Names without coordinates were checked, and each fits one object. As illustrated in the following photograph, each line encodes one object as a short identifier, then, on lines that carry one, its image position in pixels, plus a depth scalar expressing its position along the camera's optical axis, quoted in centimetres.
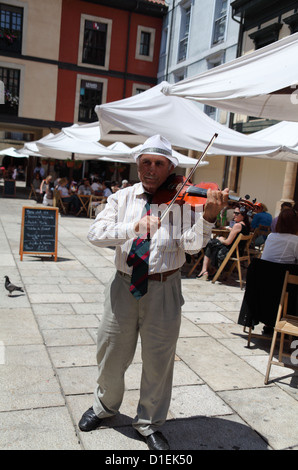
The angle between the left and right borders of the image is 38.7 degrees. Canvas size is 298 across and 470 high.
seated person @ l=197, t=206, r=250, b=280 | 691
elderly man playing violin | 238
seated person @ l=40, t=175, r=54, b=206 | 1426
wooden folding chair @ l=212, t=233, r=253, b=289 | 664
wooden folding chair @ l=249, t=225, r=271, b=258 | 870
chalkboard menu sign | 738
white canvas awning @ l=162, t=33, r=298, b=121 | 296
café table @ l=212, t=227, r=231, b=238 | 765
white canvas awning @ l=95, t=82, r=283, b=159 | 597
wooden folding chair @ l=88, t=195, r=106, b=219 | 1448
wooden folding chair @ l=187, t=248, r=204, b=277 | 717
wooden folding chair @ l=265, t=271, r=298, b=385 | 354
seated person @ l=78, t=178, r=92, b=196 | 1548
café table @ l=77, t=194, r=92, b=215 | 1487
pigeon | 503
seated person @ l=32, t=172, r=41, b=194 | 1898
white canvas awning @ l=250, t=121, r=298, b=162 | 666
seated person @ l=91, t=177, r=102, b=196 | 1631
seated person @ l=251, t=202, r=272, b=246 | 892
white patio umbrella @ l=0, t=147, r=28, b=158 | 2223
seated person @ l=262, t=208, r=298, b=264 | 445
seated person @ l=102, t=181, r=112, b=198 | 1545
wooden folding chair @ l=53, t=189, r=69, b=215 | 1412
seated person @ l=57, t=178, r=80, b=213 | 1481
